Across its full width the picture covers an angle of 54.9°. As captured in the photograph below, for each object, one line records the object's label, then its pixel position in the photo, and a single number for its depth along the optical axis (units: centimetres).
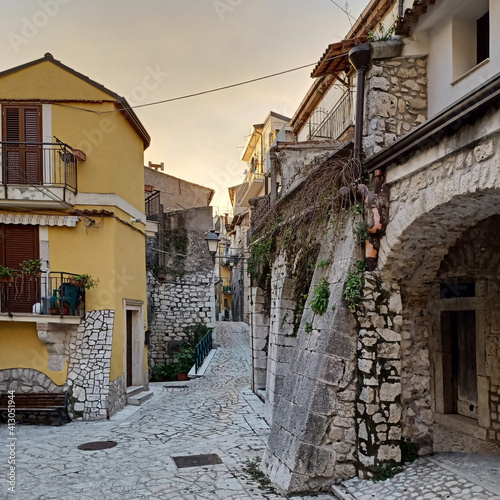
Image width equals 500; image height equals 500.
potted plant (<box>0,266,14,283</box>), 1027
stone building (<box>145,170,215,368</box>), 1967
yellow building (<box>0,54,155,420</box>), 1070
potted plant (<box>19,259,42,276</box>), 1070
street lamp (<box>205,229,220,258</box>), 1401
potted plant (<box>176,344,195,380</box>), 1850
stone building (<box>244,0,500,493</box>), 546
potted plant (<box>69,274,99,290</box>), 1066
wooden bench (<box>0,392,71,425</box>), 1029
